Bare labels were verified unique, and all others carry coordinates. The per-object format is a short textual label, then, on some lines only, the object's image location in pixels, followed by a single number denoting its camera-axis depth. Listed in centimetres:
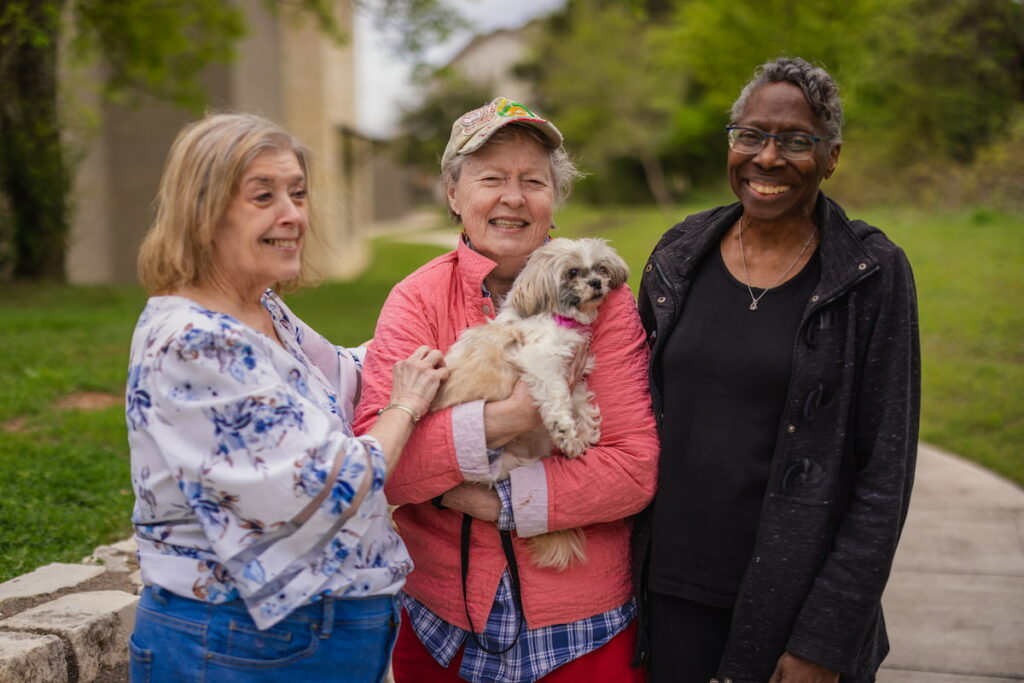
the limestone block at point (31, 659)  288
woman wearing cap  255
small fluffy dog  274
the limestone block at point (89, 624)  322
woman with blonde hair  195
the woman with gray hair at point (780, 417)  231
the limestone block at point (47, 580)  368
